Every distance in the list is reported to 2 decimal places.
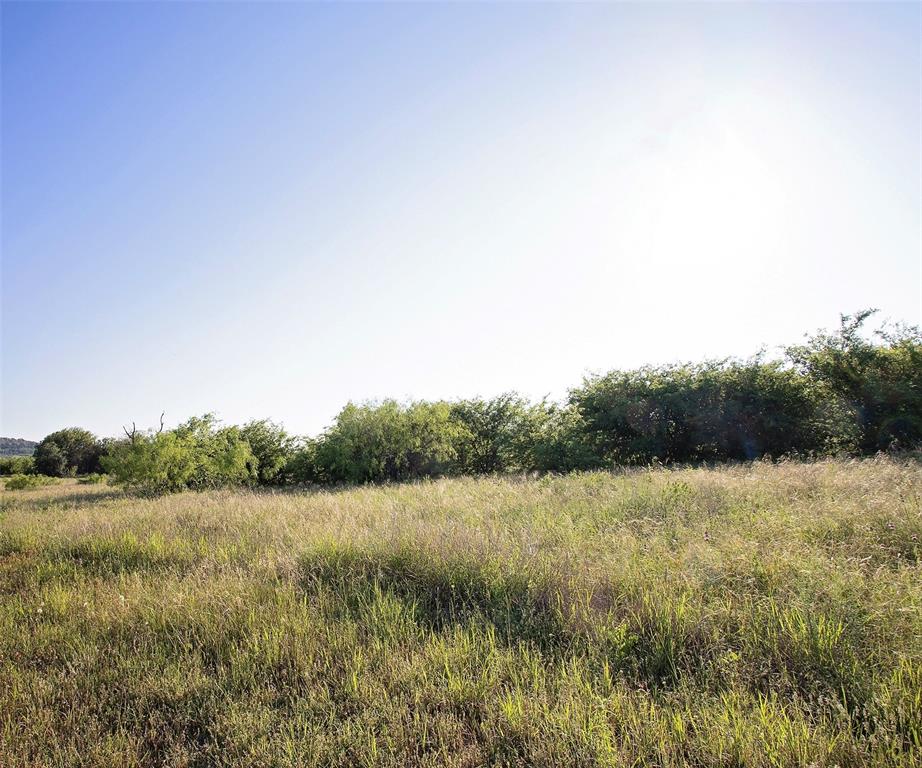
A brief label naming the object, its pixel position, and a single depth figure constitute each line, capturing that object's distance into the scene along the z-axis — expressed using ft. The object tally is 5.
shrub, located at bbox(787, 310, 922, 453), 53.01
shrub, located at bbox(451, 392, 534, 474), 76.43
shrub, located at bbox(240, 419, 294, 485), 81.20
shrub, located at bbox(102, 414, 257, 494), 61.21
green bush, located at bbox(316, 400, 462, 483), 71.77
